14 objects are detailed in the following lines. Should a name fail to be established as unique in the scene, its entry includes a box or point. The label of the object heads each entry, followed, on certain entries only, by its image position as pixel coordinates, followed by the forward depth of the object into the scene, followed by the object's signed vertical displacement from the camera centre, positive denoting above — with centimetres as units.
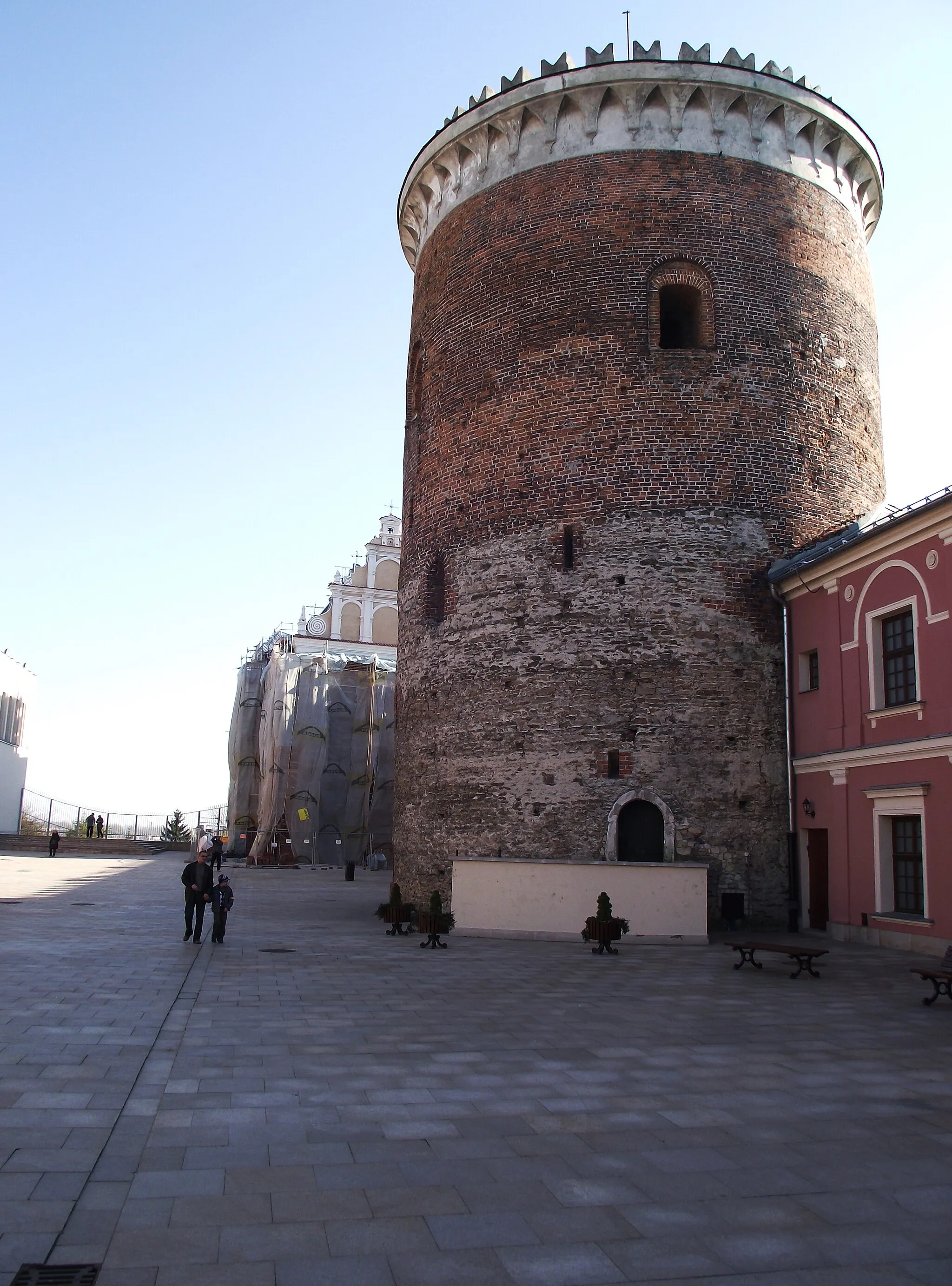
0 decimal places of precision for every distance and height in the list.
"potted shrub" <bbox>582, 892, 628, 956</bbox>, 1311 -129
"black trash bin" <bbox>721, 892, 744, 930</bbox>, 1514 -115
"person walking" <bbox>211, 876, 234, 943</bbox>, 1333 -118
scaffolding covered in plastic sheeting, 3731 +213
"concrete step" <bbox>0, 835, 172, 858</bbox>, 4069 -133
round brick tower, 1567 +597
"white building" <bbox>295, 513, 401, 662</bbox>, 4491 +905
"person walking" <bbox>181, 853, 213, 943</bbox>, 1349 -94
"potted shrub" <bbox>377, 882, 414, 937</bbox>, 1538 -138
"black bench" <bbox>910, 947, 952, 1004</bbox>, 915 -124
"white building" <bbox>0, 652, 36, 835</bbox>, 4856 +361
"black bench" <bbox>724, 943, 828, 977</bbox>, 1080 -127
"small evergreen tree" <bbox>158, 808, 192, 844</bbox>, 5159 -82
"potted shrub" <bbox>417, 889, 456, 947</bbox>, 1366 -135
